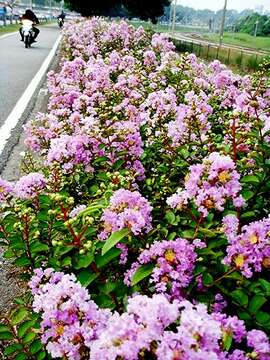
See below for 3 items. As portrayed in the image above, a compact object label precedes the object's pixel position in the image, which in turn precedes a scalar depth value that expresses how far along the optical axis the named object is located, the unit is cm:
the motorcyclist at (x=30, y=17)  2019
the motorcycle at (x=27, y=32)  1908
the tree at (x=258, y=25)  9112
